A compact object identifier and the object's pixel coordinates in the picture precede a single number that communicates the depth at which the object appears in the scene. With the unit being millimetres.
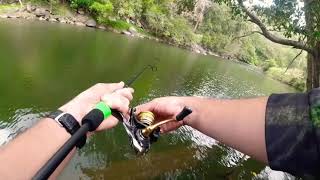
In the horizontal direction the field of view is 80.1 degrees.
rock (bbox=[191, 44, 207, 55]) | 36713
